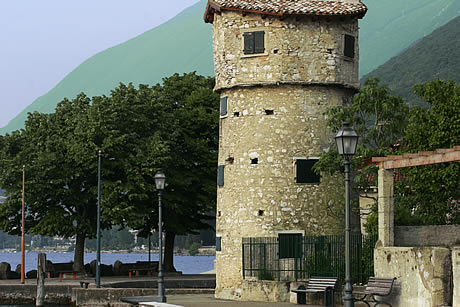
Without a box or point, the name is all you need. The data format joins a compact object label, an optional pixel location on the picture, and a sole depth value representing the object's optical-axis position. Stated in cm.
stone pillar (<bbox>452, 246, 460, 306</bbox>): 2239
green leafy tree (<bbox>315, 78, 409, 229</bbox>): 3578
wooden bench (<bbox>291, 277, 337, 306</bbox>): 3077
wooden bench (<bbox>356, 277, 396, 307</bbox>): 2550
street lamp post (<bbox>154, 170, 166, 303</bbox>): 3206
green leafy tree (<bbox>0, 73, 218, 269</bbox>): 5416
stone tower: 3678
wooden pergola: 2766
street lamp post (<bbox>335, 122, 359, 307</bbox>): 2170
